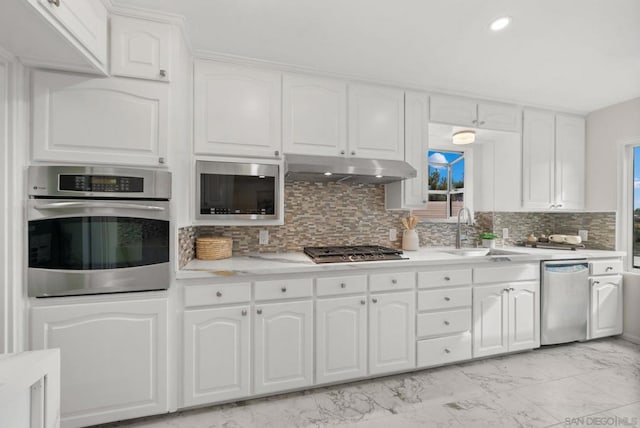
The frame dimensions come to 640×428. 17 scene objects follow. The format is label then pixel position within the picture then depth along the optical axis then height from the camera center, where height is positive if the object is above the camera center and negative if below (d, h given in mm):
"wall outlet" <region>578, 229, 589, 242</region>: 3297 -214
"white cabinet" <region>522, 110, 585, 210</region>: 2977 +569
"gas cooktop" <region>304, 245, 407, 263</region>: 2105 -303
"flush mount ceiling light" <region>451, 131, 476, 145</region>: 2816 +749
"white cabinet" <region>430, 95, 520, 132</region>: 2656 +954
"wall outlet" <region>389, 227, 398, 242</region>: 2902 -196
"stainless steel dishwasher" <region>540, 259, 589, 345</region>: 2654 -794
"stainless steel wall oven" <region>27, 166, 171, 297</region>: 1528 -94
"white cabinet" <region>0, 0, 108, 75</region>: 1154 +784
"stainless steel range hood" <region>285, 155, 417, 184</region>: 2164 +348
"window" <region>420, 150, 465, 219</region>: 3229 +366
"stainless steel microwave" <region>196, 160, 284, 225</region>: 2061 +157
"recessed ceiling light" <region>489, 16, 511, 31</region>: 1708 +1143
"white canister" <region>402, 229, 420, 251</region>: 2822 -253
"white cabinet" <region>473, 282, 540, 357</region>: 2438 -887
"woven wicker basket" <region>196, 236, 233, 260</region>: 2227 -266
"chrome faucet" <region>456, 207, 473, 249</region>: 3039 -140
